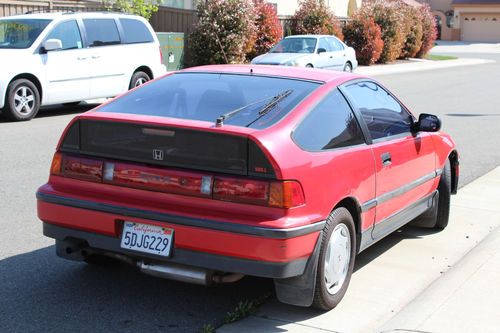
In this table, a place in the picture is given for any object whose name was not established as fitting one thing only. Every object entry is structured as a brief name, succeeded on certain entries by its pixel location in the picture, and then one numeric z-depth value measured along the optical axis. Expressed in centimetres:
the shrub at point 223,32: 2480
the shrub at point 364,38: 3418
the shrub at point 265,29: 2780
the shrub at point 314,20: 3241
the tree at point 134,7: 2156
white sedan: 2208
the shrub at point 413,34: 3981
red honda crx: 430
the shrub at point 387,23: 3628
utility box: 2353
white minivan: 1307
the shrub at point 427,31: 4168
